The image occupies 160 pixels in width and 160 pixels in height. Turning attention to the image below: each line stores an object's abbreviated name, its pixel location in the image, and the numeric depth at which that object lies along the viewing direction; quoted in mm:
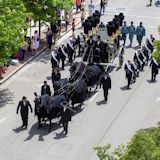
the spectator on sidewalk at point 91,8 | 36125
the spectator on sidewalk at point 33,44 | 28828
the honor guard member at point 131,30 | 30423
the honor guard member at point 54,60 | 26230
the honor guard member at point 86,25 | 26892
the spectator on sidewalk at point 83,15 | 34562
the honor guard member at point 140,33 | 30223
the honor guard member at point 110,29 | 26034
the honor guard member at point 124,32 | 30219
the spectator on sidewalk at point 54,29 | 31188
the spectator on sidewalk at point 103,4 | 37531
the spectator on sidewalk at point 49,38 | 29877
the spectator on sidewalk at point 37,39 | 29106
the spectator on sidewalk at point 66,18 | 33703
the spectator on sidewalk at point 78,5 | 37388
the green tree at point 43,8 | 28984
